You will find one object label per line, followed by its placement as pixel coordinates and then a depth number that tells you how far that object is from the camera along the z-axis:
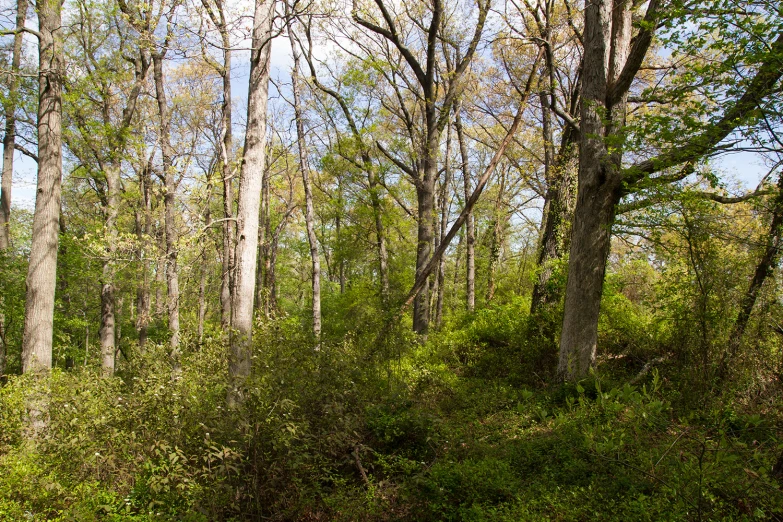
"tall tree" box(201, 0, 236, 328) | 11.91
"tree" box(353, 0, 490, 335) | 10.79
